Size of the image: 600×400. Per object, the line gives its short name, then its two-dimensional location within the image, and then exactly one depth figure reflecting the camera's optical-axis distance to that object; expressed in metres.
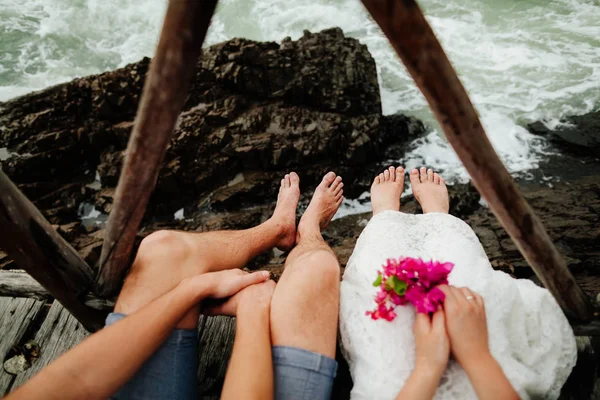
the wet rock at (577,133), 5.84
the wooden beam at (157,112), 1.02
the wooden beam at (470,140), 1.03
